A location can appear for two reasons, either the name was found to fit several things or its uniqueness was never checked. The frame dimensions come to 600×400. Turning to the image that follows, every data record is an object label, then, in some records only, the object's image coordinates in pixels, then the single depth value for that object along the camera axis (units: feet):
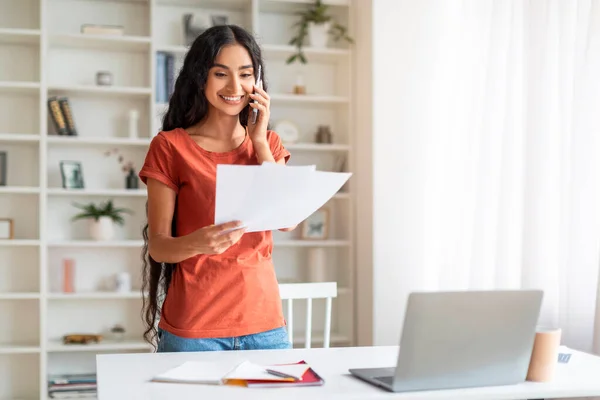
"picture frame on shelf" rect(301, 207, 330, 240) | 13.94
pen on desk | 4.86
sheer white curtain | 9.45
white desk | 4.58
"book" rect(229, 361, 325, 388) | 4.76
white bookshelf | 12.94
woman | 5.94
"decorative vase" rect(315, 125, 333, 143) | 13.98
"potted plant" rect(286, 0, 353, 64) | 13.60
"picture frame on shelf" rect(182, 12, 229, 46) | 13.44
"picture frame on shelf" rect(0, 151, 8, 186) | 12.94
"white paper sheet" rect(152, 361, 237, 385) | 4.82
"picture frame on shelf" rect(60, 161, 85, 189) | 13.01
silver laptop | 4.47
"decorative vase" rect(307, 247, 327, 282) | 13.85
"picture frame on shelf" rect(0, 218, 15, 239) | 12.93
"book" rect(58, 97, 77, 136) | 12.90
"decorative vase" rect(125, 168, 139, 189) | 13.28
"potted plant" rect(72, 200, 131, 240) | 13.05
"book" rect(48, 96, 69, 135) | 12.85
